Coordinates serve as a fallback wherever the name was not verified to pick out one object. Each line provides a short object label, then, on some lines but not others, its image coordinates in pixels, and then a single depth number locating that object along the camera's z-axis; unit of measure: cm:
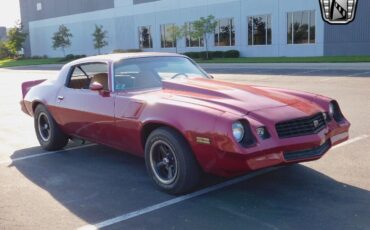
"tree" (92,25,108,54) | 4616
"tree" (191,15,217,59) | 3400
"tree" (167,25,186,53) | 3715
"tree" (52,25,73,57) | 5134
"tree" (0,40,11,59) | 6481
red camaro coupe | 420
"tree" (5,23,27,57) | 6047
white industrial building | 2936
